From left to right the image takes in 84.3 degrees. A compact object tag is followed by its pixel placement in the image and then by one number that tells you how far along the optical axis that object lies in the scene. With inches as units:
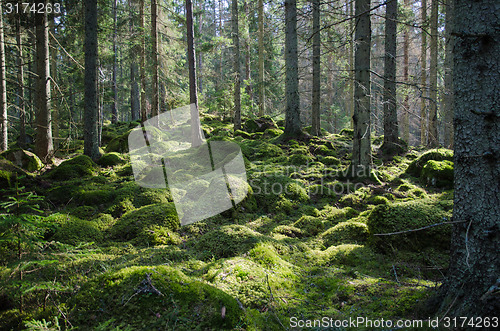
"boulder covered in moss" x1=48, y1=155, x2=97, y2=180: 309.3
